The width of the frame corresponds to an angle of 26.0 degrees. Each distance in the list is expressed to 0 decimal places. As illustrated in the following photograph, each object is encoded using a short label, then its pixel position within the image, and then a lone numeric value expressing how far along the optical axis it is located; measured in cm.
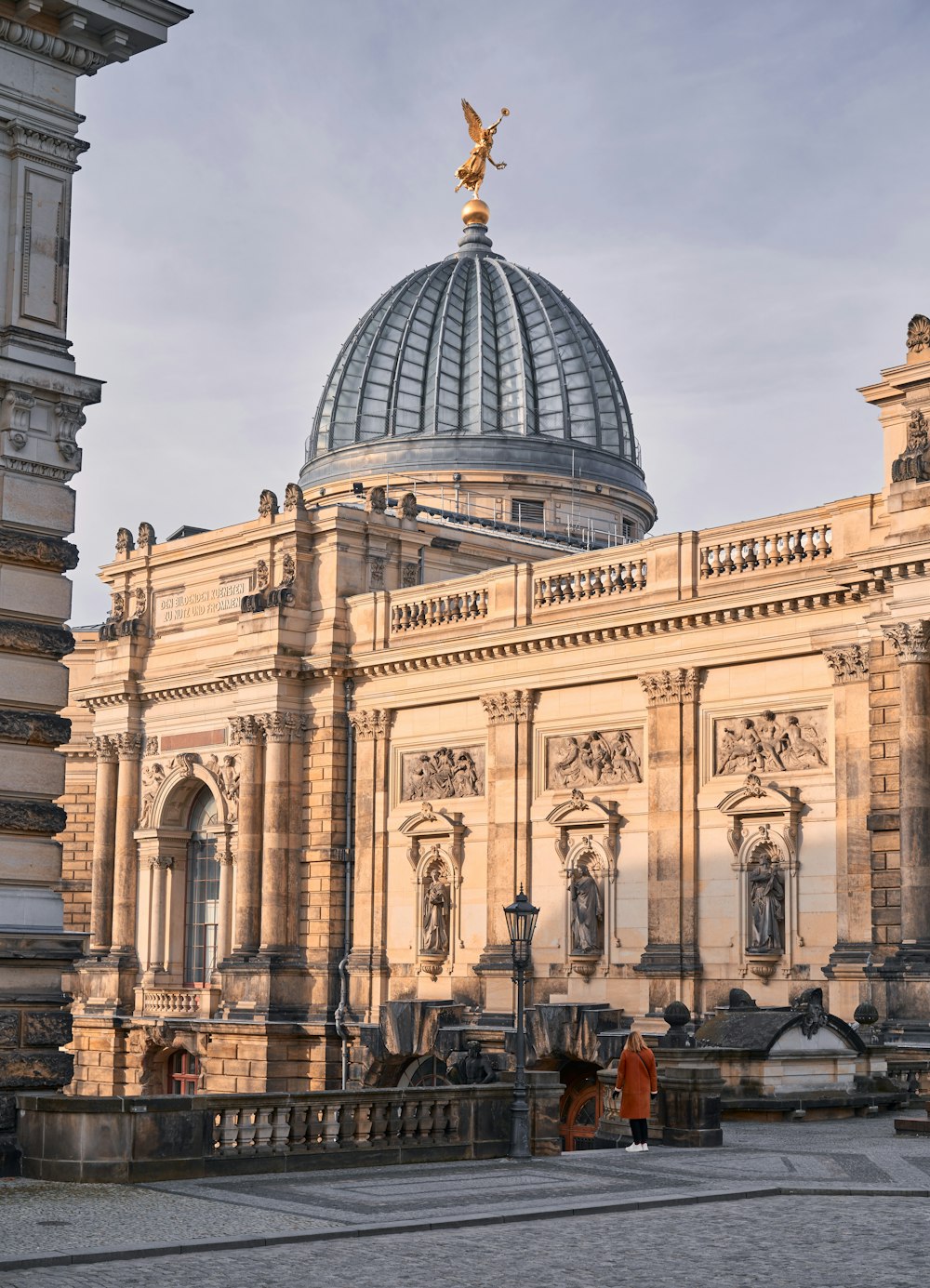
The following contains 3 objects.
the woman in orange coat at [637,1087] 2359
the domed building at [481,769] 3741
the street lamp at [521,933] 2470
